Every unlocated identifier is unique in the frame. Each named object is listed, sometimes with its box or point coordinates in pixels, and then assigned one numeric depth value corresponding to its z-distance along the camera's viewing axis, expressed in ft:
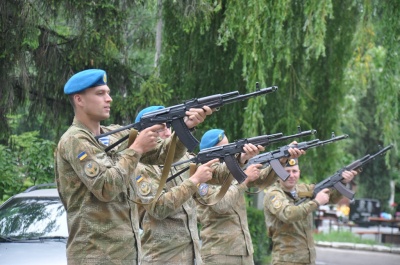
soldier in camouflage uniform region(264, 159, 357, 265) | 45.39
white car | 35.98
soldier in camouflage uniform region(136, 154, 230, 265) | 33.16
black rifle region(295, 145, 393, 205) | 48.36
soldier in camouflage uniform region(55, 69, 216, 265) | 25.04
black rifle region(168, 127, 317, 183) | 35.20
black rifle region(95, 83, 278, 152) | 27.46
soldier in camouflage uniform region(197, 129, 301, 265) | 39.93
